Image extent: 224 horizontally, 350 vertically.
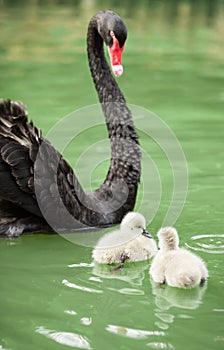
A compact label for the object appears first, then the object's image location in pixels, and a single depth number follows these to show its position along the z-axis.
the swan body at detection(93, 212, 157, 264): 7.44
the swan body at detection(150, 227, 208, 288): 6.76
